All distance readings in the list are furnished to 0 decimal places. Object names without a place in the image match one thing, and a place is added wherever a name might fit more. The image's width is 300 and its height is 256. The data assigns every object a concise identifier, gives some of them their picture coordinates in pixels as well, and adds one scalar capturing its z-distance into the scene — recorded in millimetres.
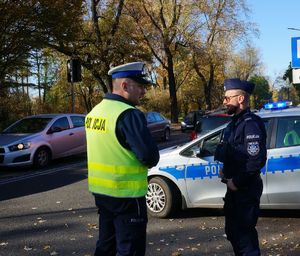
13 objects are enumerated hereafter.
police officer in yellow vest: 2360
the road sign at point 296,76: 8725
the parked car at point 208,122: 8128
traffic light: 13534
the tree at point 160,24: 24607
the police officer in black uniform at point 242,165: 2909
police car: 4667
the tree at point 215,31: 27722
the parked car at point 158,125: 15407
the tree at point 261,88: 78123
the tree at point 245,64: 55986
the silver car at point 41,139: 9357
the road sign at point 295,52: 8706
